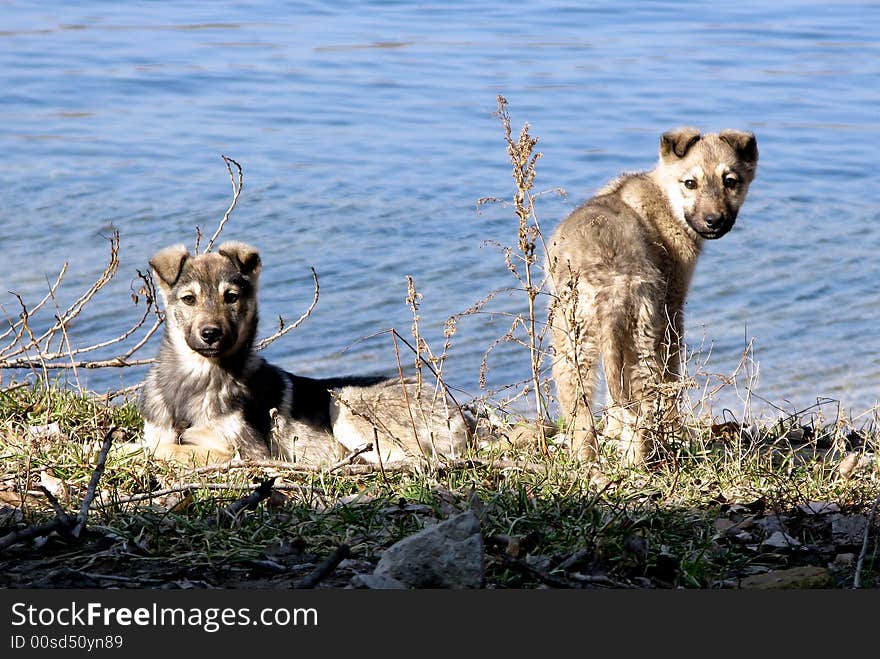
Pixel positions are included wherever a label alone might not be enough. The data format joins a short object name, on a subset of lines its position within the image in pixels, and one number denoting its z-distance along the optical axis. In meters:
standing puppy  12.62
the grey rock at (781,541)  10.00
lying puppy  12.94
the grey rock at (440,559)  8.68
